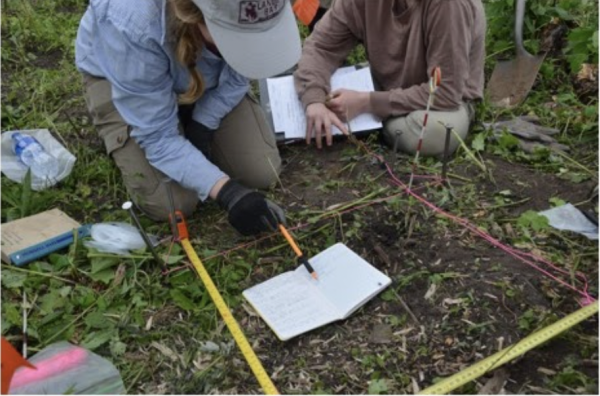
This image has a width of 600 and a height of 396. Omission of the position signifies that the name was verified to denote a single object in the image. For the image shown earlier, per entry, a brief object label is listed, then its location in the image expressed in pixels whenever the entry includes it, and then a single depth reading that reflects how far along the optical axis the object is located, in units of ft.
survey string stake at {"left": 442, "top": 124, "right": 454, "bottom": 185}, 8.77
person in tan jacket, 9.80
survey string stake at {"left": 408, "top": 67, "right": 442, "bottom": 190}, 7.86
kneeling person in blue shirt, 6.64
